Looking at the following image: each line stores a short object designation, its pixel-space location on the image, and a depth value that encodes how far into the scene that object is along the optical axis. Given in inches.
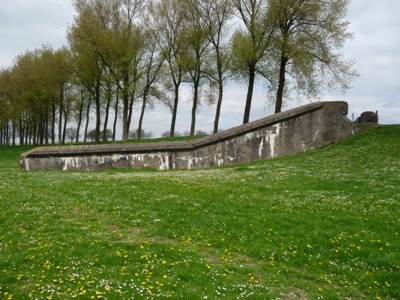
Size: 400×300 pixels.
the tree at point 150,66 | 1417.3
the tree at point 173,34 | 1360.7
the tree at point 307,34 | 995.3
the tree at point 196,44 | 1332.4
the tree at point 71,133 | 2836.4
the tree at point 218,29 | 1307.8
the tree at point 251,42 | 1098.1
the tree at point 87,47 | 1288.1
